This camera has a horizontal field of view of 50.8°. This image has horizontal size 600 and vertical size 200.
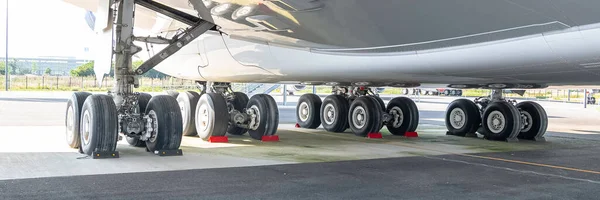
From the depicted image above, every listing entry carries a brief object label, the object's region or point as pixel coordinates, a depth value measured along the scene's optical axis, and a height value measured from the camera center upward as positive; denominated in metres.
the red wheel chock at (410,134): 13.28 -0.74
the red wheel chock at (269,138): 11.31 -0.75
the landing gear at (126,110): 7.91 -0.22
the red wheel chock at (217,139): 10.98 -0.76
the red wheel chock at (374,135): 12.66 -0.74
